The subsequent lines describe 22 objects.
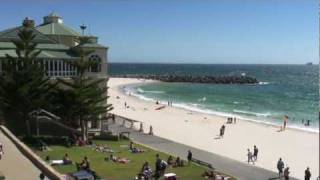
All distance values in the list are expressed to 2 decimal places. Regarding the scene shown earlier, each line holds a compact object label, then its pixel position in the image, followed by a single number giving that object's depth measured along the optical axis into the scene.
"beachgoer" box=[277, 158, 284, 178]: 21.36
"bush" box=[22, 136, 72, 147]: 24.67
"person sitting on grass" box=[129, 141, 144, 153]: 24.46
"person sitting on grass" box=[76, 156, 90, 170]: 17.45
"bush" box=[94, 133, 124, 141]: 28.52
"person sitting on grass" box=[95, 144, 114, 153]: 24.34
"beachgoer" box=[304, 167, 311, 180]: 19.95
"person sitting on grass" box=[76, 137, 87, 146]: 25.61
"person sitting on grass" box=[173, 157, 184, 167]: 21.61
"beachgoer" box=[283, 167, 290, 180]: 20.38
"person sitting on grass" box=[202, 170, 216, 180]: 19.40
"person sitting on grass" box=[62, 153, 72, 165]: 20.27
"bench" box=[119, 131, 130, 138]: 30.88
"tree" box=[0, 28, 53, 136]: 25.42
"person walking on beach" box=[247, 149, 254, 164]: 26.18
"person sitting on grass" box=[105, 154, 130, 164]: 21.70
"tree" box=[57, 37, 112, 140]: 26.55
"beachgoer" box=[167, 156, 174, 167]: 21.59
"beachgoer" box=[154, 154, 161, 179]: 18.64
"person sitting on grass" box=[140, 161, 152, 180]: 18.13
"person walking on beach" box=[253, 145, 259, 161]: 26.75
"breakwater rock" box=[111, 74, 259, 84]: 119.56
